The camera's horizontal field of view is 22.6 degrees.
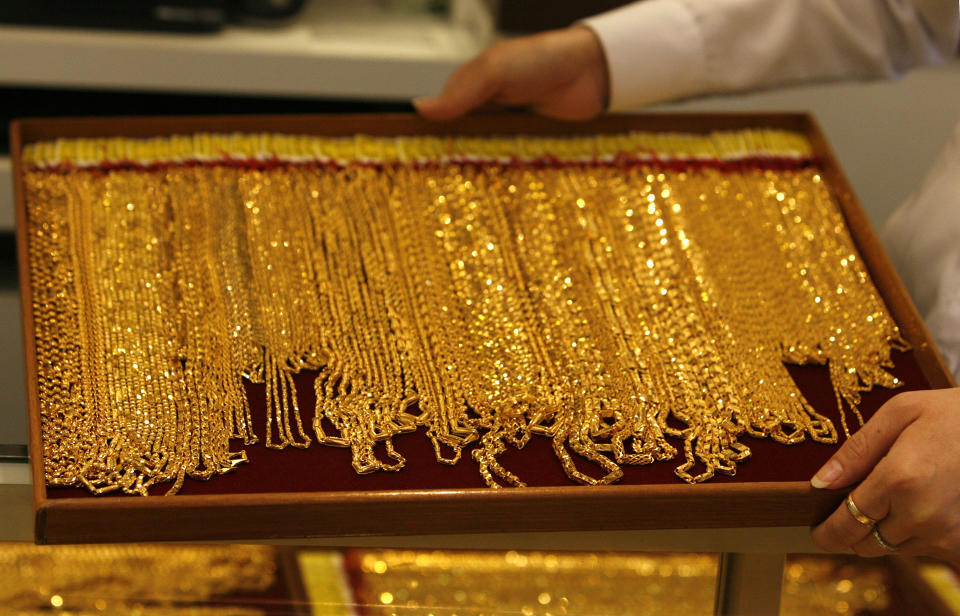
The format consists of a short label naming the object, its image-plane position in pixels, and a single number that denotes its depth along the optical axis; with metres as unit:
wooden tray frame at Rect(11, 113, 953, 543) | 1.07
